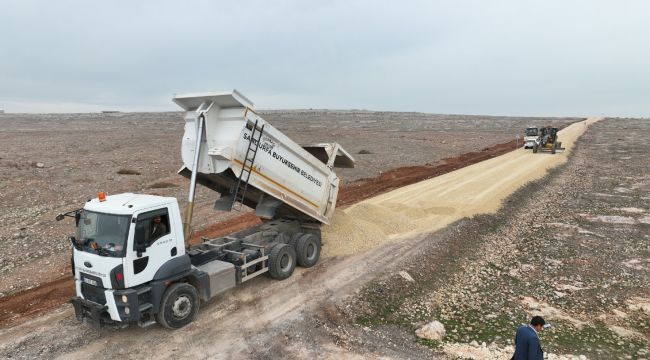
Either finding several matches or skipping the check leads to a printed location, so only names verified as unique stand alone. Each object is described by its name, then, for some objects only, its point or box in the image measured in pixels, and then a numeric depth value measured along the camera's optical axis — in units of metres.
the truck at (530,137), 37.78
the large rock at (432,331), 8.10
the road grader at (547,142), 34.81
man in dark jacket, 5.62
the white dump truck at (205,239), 7.29
